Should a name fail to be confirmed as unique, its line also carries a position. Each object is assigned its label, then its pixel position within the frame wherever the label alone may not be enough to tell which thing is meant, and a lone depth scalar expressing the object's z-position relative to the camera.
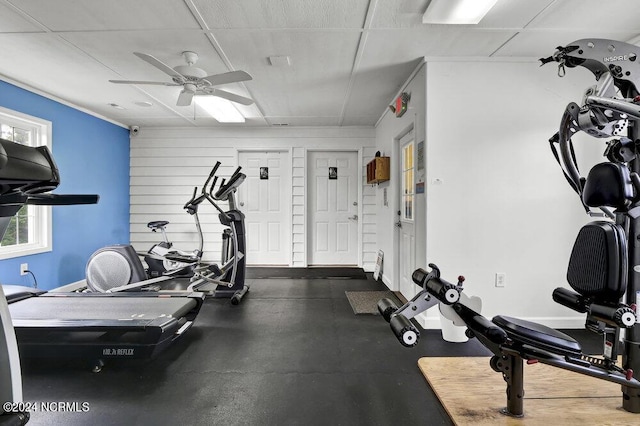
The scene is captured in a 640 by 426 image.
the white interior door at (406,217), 3.65
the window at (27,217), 3.48
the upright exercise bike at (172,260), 4.33
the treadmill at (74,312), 0.96
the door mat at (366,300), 3.46
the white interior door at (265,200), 5.67
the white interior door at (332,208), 5.68
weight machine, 1.54
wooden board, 1.67
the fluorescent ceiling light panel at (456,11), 2.08
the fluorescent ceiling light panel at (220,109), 4.00
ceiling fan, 2.64
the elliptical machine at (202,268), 3.68
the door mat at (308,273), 5.01
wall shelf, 4.50
